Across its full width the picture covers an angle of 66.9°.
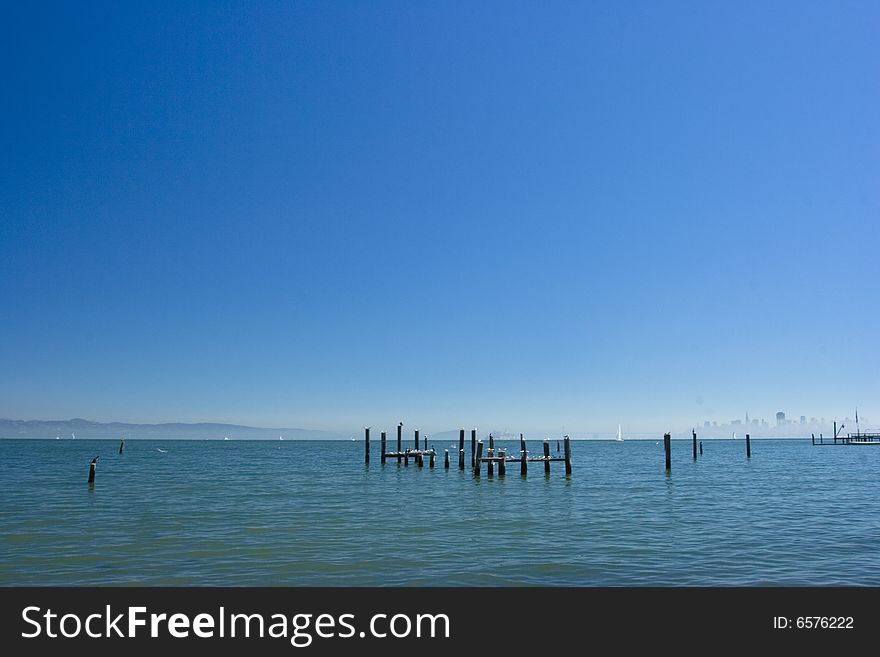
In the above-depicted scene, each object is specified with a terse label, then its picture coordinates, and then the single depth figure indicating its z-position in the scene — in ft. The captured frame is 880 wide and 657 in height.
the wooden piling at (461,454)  170.69
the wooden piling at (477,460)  150.61
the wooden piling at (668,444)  182.80
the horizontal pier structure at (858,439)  426.10
